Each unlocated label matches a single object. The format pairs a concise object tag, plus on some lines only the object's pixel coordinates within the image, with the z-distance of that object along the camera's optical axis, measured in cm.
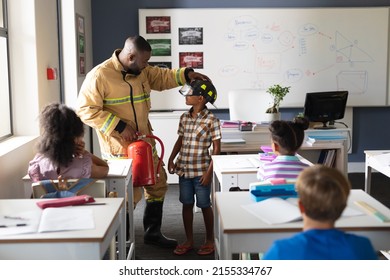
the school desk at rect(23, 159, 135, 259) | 307
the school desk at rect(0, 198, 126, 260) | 194
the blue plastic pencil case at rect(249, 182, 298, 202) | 238
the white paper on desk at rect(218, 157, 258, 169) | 328
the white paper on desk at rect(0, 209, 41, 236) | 203
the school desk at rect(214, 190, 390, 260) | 202
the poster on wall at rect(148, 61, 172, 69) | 629
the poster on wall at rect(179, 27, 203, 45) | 626
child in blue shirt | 160
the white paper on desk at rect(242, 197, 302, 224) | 210
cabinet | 445
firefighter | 351
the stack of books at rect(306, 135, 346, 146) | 451
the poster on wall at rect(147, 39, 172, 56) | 625
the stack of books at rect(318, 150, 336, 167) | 467
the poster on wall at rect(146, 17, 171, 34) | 623
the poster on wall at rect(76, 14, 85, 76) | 544
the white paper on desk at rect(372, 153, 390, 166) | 359
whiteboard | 627
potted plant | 488
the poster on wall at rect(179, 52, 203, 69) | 631
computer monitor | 482
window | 377
